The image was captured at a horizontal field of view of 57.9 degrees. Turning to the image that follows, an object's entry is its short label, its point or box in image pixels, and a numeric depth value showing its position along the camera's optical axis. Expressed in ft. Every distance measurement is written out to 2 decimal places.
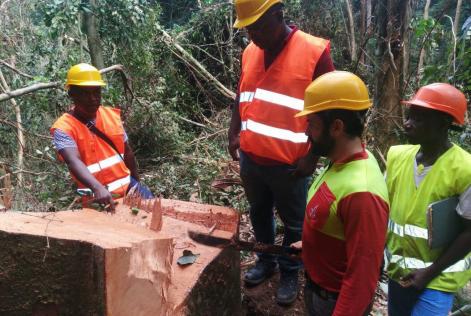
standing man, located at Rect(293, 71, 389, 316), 5.15
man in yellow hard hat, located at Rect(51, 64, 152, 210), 9.71
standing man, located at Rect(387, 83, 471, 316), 6.07
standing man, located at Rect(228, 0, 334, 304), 8.21
